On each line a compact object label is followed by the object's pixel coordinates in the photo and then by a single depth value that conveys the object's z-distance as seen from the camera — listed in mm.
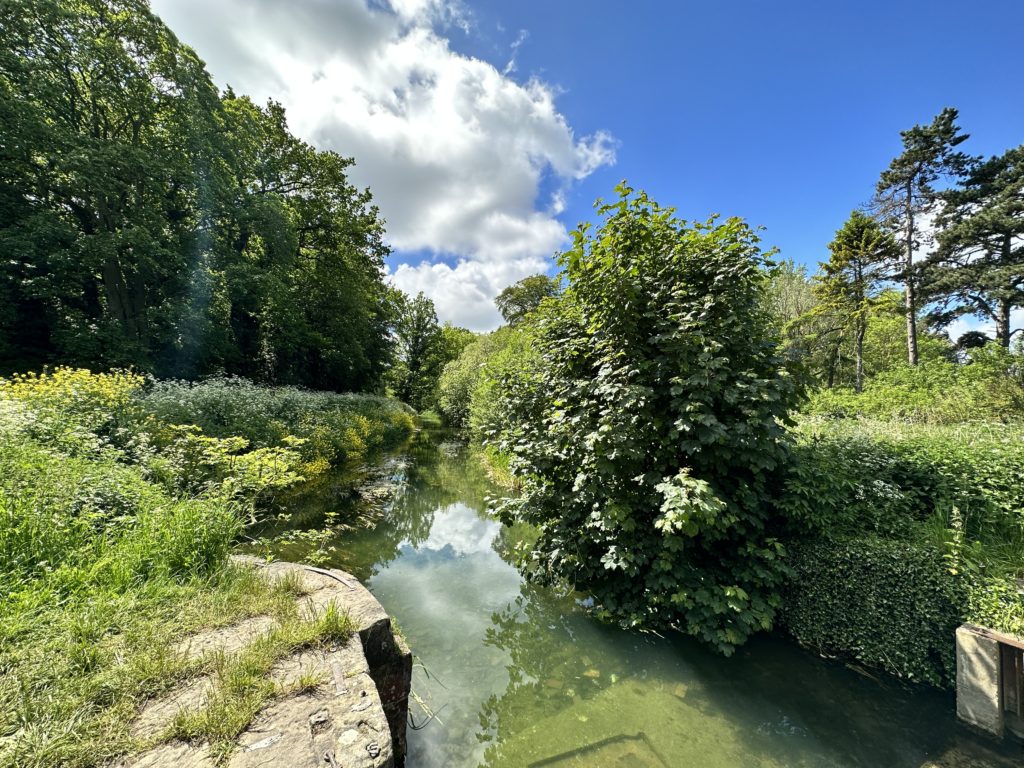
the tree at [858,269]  18234
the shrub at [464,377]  27120
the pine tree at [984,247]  16391
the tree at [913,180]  17922
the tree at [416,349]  41250
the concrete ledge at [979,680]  3031
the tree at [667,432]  3857
